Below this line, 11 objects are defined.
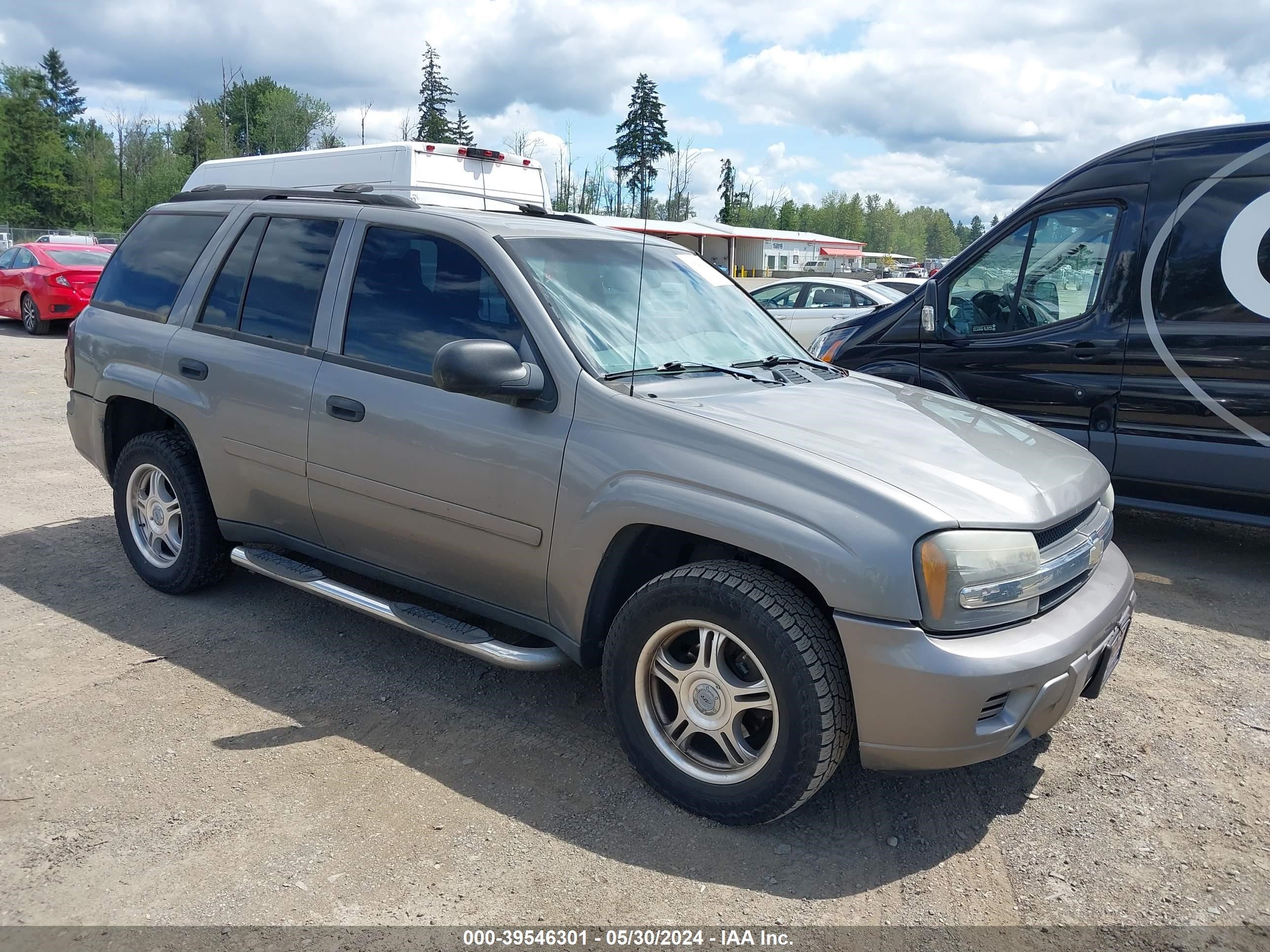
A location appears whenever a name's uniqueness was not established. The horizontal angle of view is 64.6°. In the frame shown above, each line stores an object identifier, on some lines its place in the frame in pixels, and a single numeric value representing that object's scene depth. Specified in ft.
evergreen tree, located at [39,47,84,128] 297.74
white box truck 34.24
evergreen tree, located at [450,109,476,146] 231.71
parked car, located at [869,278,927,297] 64.44
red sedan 56.54
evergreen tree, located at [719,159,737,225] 303.27
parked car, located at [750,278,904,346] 47.24
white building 201.67
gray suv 9.51
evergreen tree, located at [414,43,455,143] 216.54
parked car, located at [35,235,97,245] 103.65
